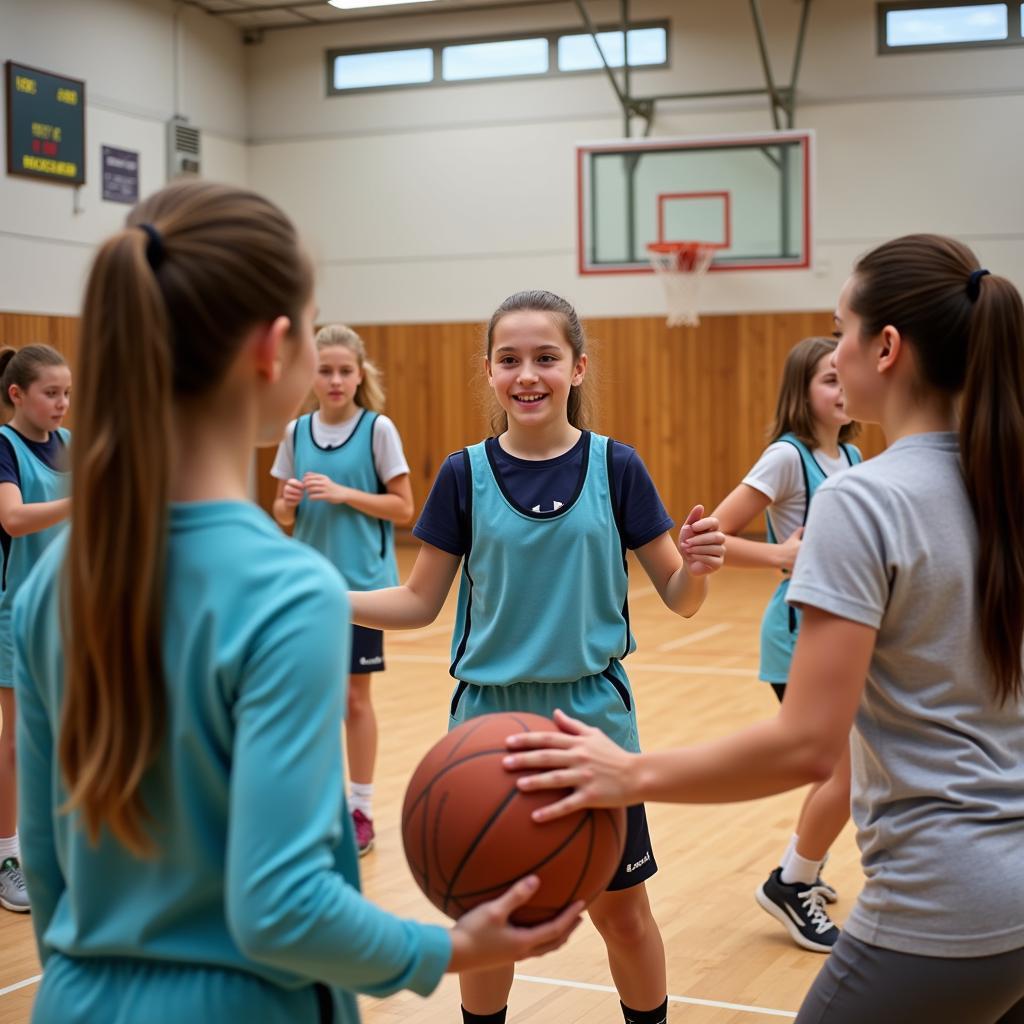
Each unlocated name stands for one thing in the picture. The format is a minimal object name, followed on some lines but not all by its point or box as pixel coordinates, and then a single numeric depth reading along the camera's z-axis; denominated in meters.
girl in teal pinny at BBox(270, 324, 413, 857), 4.93
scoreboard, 11.52
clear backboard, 11.88
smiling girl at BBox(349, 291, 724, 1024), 2.72
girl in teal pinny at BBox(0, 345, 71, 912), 4.23
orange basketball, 1.60
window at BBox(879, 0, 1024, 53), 12.30
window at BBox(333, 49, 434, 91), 14.09
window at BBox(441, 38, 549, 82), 13.65
